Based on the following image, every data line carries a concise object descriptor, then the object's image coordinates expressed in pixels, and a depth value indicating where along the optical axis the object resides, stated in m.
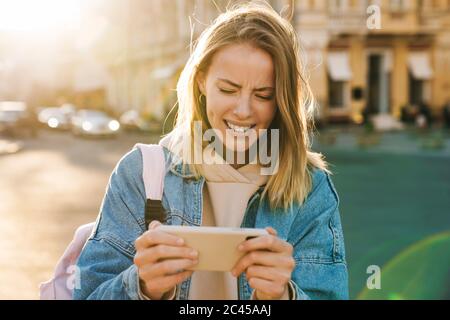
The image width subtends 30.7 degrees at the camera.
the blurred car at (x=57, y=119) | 36.24
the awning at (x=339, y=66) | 32.50
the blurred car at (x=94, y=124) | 30.49
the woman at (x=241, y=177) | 1.73
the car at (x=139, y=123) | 32.12
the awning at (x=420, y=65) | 33.69
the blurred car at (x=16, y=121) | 30.81
